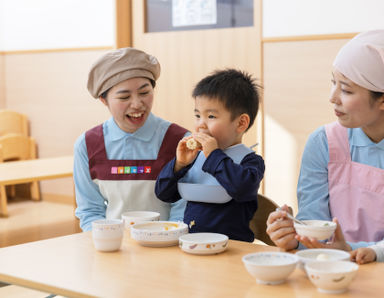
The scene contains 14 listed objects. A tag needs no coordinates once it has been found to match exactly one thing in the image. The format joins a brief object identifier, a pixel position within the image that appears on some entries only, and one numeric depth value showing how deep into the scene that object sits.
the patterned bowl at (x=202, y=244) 2.14
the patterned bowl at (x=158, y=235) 2.23
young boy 2.47
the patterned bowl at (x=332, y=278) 1.82
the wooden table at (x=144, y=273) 1.88
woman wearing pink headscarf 2.42
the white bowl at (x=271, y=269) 1.88
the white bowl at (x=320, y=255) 1.96
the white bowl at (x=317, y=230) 2.05
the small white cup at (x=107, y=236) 2.19
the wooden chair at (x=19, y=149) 6.65
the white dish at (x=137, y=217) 2.43
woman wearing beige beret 2.88
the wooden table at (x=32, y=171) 4.76
